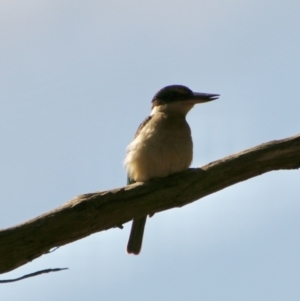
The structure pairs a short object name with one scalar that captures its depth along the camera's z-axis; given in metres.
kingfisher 11.70
